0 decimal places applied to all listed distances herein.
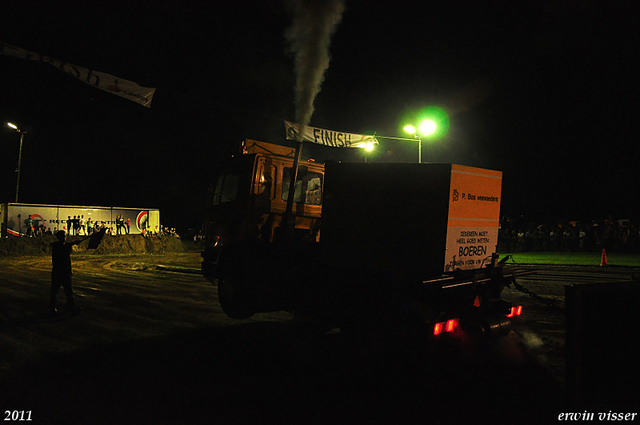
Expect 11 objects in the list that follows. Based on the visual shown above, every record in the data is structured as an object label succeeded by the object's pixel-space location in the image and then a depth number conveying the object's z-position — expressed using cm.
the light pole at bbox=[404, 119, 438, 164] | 1295
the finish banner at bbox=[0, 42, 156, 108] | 899
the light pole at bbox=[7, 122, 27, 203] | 2780
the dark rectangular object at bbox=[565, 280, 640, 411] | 318
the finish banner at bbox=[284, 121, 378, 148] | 1553
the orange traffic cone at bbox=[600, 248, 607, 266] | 1651
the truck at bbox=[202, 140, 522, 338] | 490
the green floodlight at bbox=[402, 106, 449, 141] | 1288
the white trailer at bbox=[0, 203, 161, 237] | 2772
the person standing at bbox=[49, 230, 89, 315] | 800
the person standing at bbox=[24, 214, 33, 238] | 2812
